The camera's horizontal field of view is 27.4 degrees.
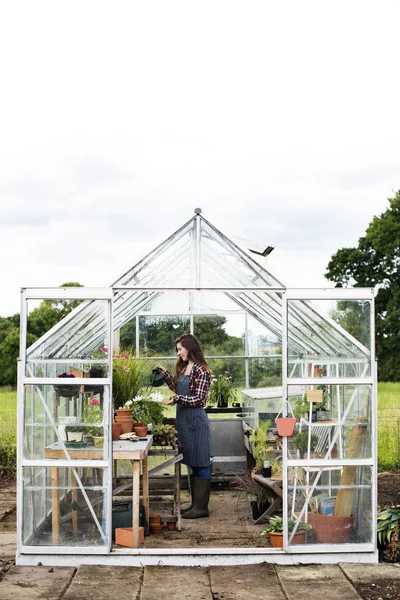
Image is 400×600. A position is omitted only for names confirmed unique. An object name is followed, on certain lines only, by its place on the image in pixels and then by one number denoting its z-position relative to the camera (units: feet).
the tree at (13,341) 65.31
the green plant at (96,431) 21.26
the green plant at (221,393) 34.86
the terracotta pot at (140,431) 24.61
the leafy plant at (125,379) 27.43
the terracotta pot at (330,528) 21.45
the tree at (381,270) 84.84
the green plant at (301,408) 21.81
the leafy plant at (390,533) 21.67
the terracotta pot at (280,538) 21.43
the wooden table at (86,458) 21.18
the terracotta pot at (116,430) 23.88
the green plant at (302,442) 21.60
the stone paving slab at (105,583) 18.31
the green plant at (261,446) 27.02
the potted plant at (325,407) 22.04
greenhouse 21.12
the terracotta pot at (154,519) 24.32
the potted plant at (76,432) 21.33
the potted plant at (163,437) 25.82
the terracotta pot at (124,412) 24.68
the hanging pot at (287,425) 21.24
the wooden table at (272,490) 23.71
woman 25.55
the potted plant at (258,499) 25.34
